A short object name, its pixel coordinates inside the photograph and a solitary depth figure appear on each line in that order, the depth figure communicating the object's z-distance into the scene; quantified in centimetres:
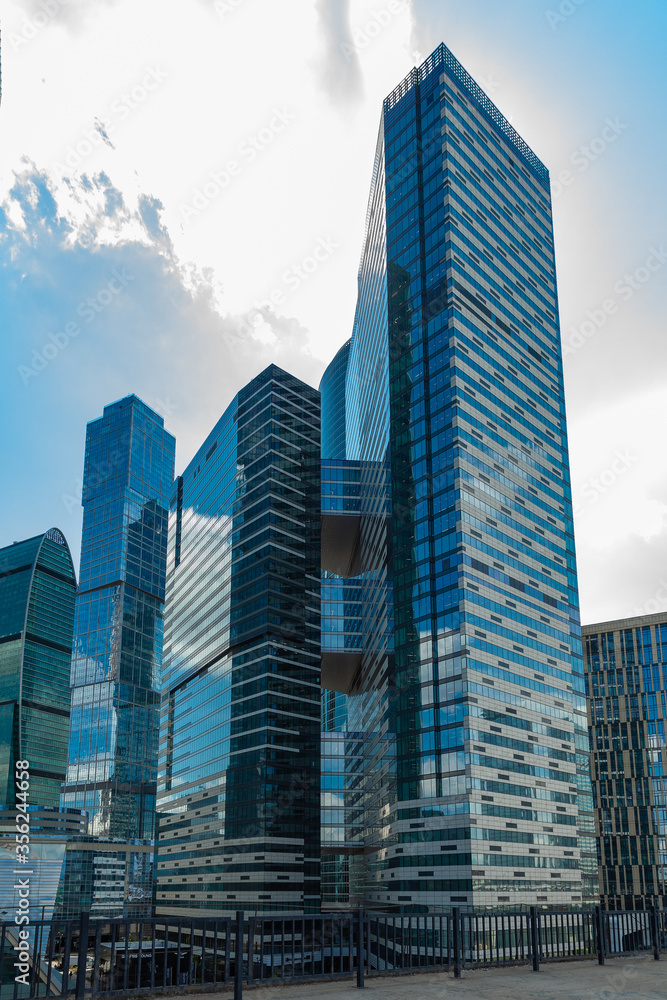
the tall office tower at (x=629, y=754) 17325
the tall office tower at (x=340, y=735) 14825
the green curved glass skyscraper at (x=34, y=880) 12331
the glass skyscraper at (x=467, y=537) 11494
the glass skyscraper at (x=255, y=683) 14288
